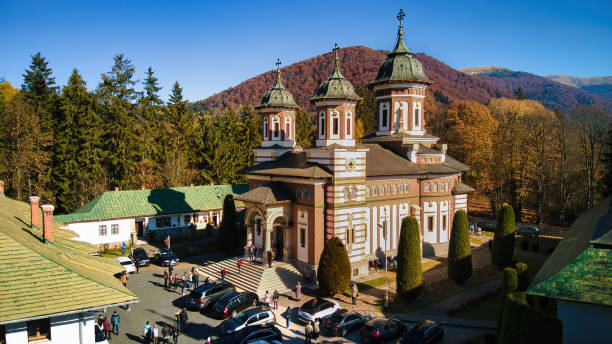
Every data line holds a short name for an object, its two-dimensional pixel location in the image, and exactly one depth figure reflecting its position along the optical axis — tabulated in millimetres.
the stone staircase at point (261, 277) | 29406
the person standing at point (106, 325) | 21969
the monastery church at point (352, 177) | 30766
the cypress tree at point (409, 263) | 27188
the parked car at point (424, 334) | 20703
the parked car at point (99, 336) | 18625
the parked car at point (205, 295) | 26094
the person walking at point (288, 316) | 23734
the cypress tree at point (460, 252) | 30328
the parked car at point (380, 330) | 21484
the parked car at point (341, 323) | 22797
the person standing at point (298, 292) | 27403
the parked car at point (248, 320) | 22312
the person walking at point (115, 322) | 22698
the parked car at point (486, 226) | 50388
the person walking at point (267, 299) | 26789
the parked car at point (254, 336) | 20562
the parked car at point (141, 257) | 34625
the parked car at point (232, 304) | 24984
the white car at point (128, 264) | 32812
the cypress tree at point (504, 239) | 33219
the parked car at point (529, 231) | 47031
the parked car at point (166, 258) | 35325
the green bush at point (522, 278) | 23130
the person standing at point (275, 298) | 26484
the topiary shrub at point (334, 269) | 27438
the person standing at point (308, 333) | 21547
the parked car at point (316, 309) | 24094
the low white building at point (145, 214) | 39188
